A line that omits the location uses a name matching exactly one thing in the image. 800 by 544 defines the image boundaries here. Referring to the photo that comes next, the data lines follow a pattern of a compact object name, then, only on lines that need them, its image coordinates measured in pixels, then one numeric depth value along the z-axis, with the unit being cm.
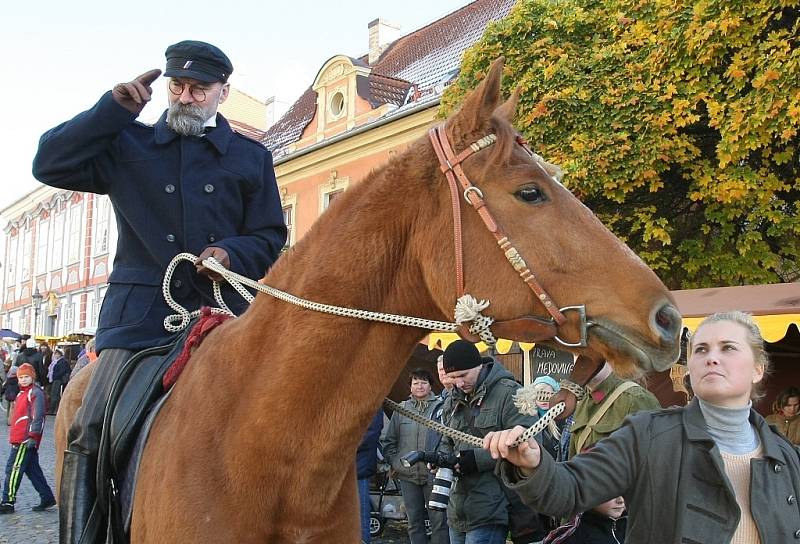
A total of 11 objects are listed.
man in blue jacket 284
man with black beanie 532
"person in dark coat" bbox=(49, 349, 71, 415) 2095
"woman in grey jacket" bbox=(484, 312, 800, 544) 235
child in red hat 984
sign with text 1094
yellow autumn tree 1059
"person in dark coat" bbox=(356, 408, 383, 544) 620
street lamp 2988
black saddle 266
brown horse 210
